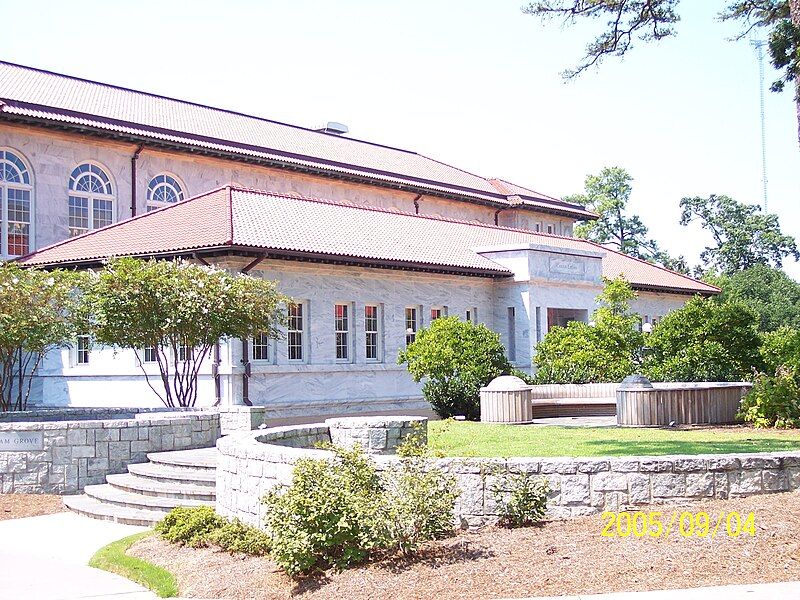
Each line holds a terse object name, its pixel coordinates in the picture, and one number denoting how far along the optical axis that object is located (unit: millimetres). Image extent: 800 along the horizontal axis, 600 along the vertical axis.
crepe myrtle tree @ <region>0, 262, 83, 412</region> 18141
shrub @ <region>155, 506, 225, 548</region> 10579
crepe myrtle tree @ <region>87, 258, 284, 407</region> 18922
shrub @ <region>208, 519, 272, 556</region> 9812
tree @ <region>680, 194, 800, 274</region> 80688
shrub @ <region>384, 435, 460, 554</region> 8719
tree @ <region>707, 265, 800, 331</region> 62969
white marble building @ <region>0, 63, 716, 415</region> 24672
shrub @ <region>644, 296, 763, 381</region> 23484
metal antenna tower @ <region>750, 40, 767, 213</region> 70250
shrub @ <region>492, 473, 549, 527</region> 9219
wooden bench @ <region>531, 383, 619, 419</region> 25578
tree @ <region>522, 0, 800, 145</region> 18547
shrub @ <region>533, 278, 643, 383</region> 27266
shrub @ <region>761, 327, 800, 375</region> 20172
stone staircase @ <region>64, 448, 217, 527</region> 13047
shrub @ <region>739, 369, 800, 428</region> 19469
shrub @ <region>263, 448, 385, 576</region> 8672
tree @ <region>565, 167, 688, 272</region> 81125
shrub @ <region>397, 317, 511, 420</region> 24578
